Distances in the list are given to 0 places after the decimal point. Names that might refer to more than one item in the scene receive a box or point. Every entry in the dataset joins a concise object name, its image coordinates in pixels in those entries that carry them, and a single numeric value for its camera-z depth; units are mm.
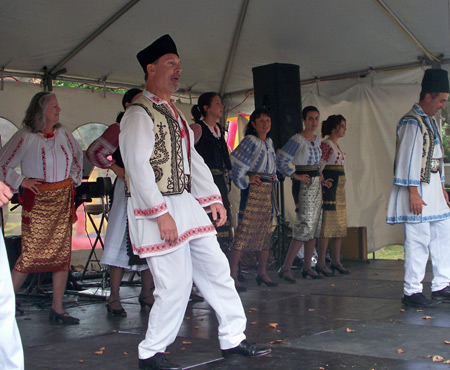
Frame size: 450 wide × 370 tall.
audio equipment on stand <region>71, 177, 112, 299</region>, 5809
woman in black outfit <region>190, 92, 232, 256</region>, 5547
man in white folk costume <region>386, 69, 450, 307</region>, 4527
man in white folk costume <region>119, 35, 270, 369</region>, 2871
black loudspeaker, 7152
